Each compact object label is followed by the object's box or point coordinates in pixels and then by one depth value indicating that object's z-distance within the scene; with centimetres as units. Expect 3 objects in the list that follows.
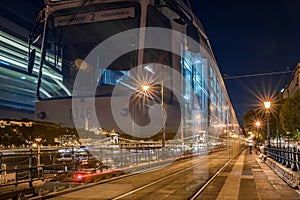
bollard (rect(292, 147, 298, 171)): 1366
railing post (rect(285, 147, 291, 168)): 1584
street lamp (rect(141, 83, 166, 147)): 2727
